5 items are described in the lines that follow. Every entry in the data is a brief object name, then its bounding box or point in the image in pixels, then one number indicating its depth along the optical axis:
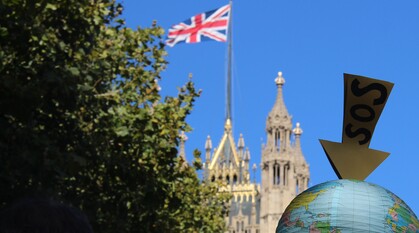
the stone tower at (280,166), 106.88
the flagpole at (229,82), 105.81
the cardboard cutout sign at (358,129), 10.59
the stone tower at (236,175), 117.69
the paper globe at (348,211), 10.12
